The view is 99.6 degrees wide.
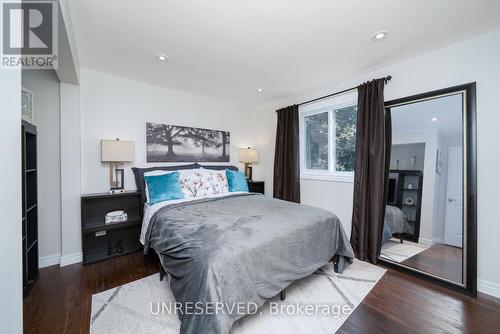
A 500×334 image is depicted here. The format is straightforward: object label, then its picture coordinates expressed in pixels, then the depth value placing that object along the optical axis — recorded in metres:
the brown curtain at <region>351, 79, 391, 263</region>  2.62
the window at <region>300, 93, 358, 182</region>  3.13
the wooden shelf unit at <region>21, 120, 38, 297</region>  2.10
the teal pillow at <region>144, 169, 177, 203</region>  2.85
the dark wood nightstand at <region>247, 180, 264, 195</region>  4.15
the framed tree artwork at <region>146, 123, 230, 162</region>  3.29
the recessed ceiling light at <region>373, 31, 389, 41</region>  2.00
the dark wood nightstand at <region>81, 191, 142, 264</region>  2.62
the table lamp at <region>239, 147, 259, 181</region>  4.15
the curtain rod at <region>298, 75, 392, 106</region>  2.61
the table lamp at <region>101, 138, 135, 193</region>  2.73
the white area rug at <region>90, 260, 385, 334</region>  1.58
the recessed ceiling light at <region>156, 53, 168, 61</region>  2.41
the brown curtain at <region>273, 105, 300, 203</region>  3.67
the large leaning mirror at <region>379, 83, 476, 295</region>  2.08
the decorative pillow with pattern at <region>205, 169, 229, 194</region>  3.24
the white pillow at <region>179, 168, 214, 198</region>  3.00
